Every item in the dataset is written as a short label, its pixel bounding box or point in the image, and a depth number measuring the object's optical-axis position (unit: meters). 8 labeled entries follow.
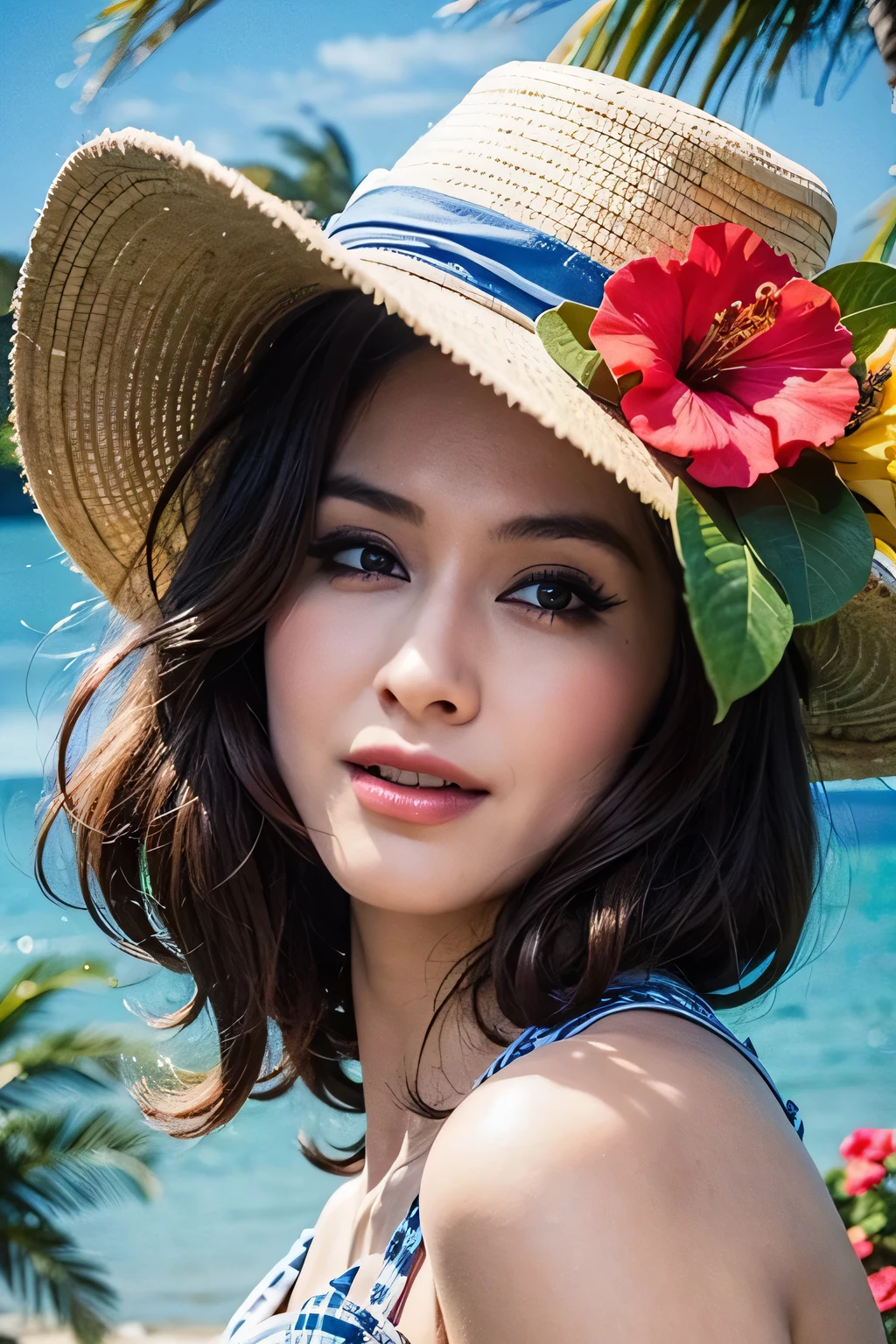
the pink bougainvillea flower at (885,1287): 3.64
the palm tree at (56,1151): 8.36
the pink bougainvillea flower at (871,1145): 3.99
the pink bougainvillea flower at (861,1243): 3.78
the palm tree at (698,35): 4.22
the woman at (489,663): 0.98
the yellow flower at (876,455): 1.26
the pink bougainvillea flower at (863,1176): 3.93
